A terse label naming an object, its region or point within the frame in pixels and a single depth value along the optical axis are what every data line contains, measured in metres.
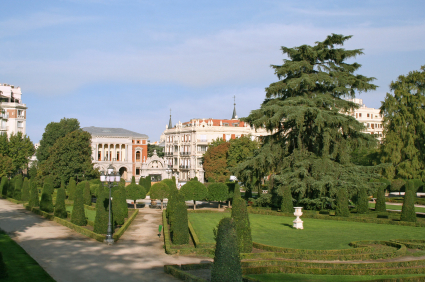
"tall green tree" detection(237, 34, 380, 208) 33.41
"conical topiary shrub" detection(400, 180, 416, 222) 27.34
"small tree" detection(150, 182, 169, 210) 39.26
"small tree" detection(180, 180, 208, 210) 38.28
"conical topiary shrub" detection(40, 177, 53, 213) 34.97
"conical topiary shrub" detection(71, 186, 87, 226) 27.22
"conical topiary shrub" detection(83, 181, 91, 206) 40.93
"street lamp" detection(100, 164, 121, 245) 21.50
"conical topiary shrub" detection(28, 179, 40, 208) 37.55
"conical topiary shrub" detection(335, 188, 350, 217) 30.78
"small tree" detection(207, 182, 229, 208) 39.66
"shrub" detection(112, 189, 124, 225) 27.62
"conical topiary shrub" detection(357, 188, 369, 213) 32.22
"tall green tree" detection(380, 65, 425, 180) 46.34
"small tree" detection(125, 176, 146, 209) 39.26
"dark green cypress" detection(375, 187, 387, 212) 33.03
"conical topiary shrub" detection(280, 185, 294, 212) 33.62
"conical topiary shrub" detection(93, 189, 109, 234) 23.45
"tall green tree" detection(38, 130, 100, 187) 53.78
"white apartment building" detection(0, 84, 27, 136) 87.16
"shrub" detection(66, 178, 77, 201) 46.28
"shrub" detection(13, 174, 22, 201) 47.50
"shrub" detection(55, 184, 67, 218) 30.84
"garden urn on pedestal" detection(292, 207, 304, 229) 25.77
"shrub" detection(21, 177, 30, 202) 45.44
